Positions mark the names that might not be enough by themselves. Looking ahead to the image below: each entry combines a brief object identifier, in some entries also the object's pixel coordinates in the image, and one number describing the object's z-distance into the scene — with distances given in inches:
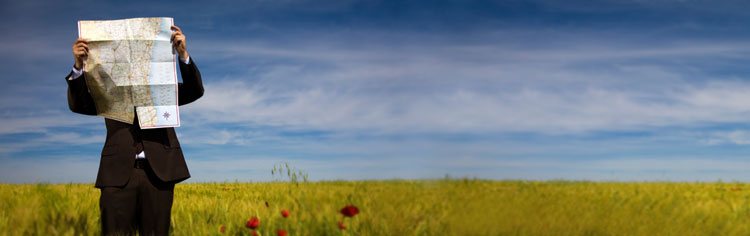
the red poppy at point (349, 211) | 197.6
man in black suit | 215.9
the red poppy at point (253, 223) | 220.3
